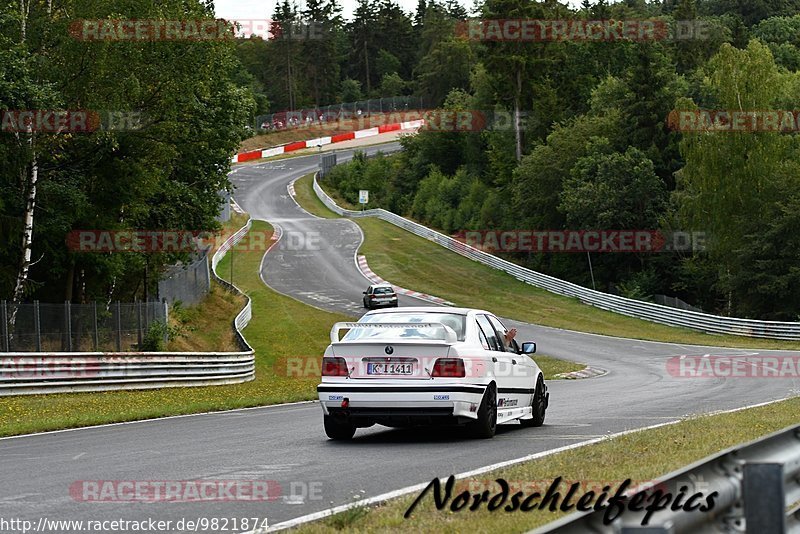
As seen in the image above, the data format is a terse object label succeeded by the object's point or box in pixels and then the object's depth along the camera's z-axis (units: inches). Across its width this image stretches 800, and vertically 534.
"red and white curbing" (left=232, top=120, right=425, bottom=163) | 4910.2
